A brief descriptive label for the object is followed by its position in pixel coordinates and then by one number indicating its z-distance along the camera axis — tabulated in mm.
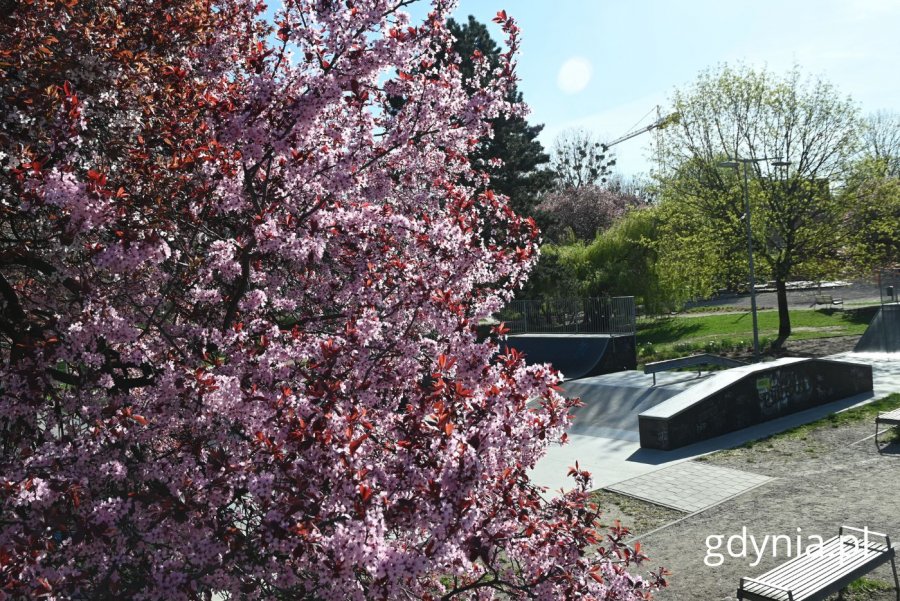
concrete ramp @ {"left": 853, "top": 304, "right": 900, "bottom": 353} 22844
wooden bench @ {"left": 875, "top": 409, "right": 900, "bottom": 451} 11175
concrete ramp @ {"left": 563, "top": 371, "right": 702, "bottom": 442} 14359
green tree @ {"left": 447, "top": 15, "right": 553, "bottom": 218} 30188
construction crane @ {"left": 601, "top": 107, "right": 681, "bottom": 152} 28266
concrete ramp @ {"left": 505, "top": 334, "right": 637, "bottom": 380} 20266
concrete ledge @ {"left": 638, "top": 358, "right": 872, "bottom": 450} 12484
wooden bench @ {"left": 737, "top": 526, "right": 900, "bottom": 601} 5906
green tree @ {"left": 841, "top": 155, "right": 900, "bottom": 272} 25484
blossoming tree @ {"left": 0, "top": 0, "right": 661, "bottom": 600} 3473
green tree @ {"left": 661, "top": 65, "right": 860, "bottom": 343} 25766
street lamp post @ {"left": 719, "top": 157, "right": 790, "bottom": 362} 20672
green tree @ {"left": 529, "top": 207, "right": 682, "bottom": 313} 32125
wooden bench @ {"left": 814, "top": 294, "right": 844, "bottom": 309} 36122
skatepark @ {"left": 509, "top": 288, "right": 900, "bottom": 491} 11930
